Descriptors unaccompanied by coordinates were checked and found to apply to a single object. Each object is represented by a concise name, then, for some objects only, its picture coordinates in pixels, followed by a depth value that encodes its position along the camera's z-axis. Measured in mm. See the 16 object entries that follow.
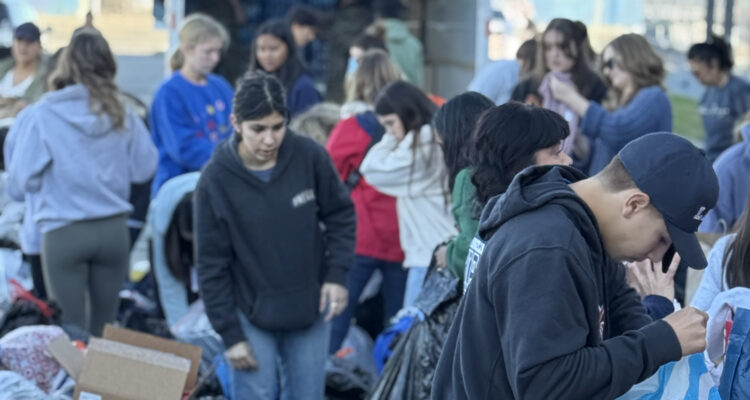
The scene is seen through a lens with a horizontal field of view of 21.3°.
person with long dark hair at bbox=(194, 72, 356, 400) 7417
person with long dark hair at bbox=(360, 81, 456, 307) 9146
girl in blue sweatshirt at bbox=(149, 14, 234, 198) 11211
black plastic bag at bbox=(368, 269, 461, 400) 6638
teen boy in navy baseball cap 3912
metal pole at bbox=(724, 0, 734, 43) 20046
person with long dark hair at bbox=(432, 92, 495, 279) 6359
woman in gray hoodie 9296
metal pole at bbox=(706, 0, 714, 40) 20507
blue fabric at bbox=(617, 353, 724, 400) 4334
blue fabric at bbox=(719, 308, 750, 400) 4977
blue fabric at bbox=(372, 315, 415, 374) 8289
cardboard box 6978
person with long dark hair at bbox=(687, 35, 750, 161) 14848
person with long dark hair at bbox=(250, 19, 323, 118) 12254
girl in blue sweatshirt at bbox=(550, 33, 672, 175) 9518
